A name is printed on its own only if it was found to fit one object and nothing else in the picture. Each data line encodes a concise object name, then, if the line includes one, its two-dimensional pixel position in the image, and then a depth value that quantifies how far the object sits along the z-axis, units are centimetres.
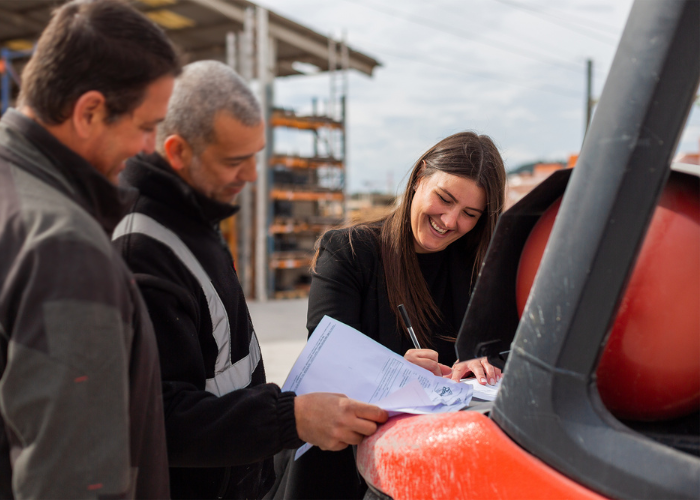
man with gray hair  132
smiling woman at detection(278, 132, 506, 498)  215
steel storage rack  1176
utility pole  1684
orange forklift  92
